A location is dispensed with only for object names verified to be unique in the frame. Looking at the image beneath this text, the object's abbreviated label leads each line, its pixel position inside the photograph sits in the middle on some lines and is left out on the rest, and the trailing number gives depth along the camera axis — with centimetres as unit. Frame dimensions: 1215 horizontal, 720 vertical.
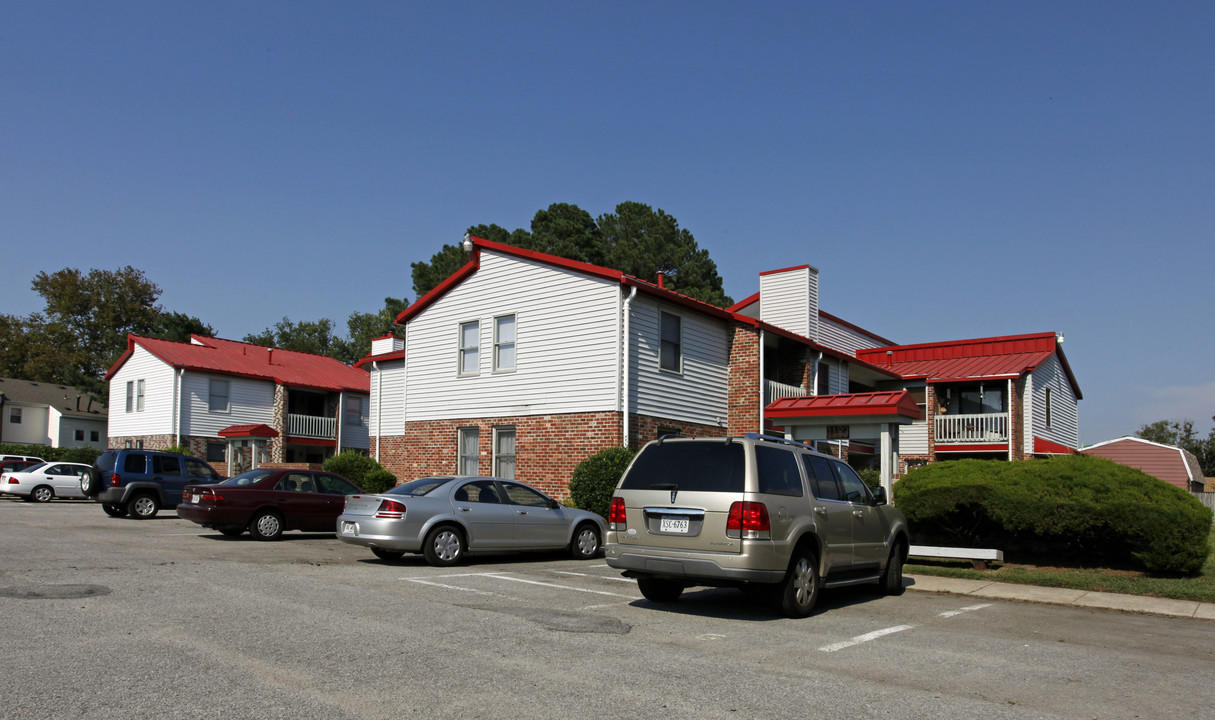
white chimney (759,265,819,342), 3053
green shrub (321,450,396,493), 2483
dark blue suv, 2228
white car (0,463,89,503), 2983
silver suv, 880
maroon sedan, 1634
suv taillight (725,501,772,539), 873
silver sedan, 1307
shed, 4072
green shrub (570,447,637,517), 1891
